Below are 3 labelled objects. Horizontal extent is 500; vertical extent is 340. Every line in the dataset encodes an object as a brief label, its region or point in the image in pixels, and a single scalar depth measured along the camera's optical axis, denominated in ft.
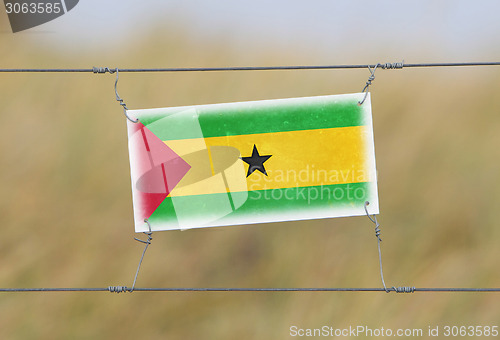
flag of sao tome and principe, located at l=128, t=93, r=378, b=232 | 8.00
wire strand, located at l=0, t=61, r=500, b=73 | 7.98
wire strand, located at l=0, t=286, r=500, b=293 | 7.92
